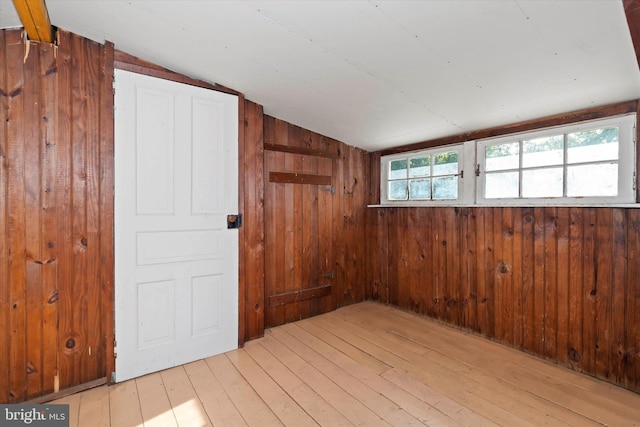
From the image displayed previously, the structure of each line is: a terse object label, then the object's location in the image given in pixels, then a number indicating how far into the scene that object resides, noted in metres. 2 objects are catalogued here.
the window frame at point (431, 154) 2.82
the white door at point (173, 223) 2.05
